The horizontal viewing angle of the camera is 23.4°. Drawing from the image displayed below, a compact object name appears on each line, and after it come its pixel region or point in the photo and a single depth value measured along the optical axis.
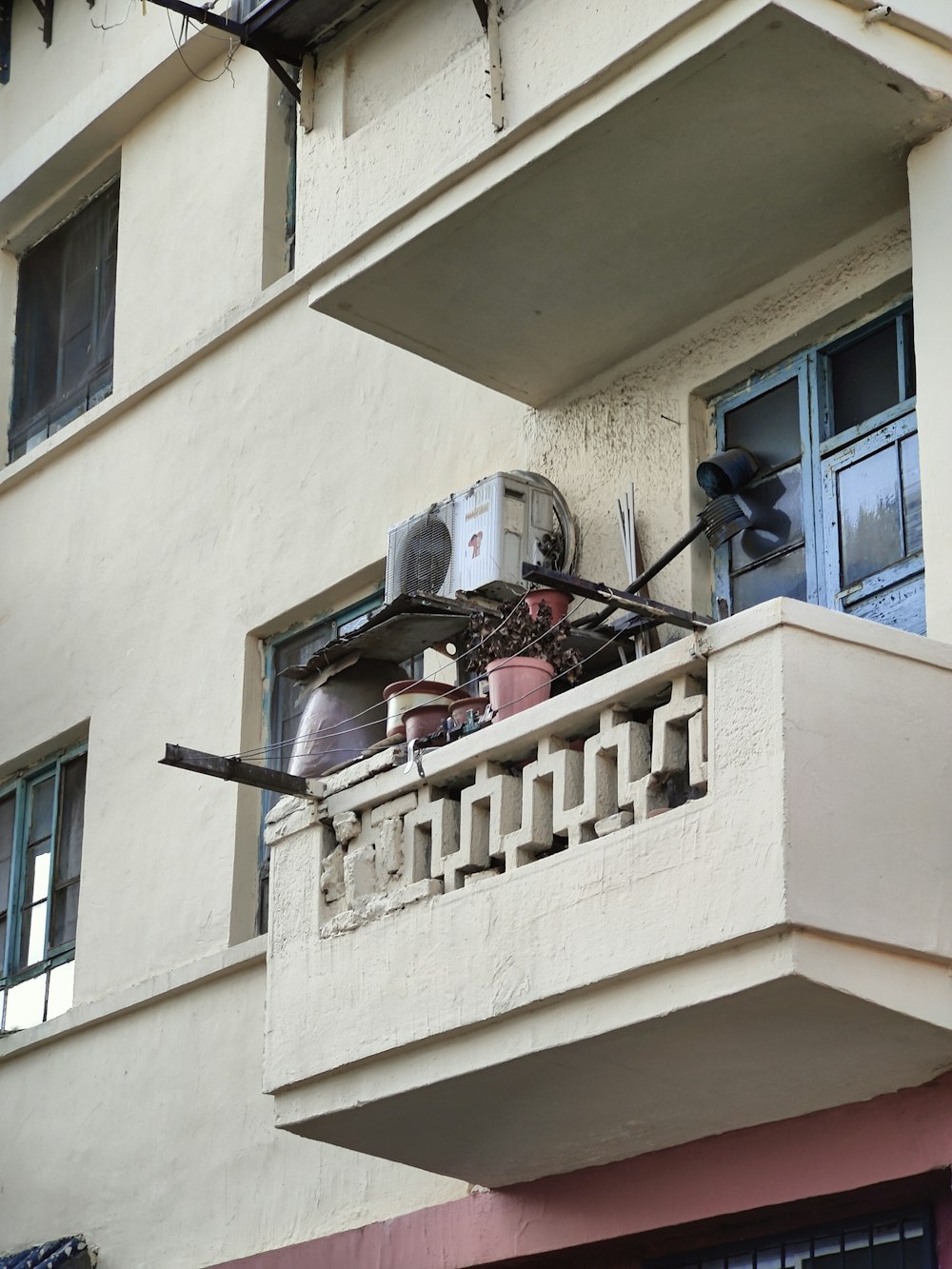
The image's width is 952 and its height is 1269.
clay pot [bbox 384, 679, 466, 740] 9.70
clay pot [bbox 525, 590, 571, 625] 9.73
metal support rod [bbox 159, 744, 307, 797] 8.98
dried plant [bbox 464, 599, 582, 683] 9.13
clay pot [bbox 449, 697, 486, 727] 9.40
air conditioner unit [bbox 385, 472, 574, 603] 10.34
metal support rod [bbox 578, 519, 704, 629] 9.64
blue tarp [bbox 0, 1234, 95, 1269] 11.54
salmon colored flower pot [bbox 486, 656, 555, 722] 9.02
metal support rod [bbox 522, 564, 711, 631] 7.88
